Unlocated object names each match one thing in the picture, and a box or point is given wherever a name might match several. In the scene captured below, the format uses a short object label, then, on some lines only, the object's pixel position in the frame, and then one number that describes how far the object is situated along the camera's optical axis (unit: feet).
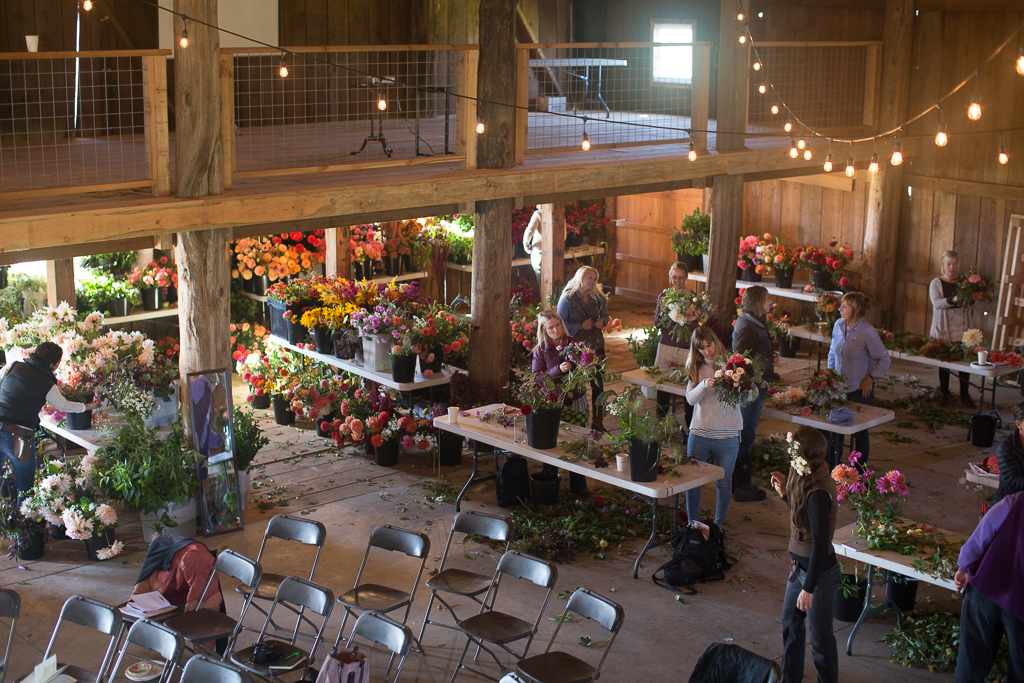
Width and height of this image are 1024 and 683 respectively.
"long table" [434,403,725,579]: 23.32
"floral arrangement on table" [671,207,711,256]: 42.52
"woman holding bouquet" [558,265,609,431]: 31.63
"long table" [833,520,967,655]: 19.49
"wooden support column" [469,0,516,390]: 29.58
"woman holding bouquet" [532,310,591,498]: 27.68
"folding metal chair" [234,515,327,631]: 20.56
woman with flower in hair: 17.78
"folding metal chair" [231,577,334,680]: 18.42
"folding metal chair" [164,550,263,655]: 18.31
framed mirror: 25.94
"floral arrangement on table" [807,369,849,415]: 27.96
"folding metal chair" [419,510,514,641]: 20.81
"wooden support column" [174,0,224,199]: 23.82
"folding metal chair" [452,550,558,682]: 18.97
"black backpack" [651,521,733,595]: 23.36
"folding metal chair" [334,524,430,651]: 20.15
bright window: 46.44
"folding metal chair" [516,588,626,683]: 17.51
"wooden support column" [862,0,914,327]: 40.78
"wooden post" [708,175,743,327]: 36.81
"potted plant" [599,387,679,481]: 23.09
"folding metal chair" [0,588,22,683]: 17.95
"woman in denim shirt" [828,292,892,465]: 29.19
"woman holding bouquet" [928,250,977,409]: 35.91
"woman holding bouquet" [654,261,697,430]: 32.32
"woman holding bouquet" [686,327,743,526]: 24.70
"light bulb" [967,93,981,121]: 24.85
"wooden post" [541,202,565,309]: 40.83
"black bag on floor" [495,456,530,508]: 27.78
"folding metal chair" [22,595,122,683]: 17.38
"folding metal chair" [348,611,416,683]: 17.42
